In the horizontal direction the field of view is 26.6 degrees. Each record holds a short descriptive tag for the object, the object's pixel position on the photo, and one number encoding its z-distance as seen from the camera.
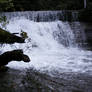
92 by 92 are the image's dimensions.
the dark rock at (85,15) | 15.17
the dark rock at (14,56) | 5.86
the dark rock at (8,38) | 5.92
